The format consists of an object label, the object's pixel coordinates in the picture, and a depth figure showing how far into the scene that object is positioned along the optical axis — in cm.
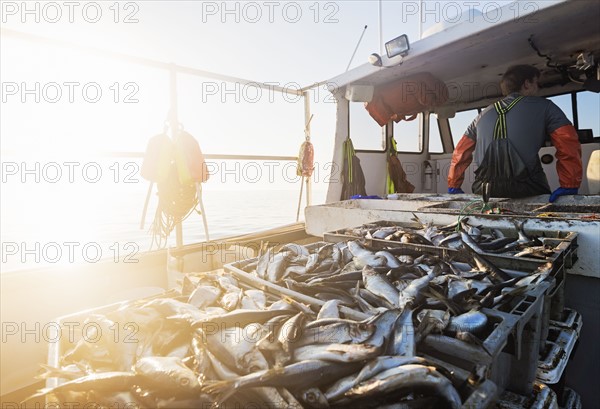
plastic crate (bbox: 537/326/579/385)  192
